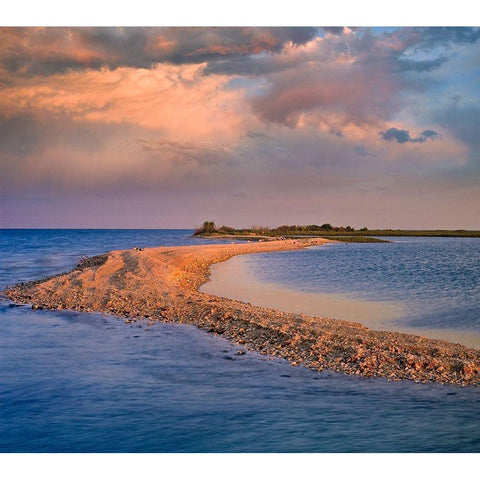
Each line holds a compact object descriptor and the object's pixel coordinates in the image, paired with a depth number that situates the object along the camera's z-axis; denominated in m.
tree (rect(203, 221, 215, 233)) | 119.61
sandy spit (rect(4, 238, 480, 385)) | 10.45
